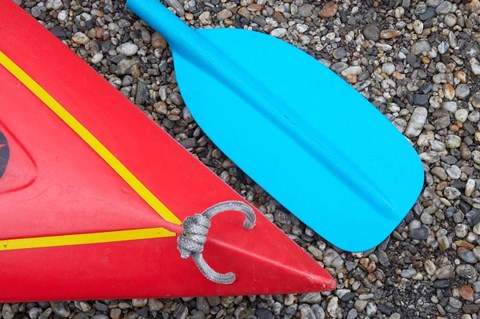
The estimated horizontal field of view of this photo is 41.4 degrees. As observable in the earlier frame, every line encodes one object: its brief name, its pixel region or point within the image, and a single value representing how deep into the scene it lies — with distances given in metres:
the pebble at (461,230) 1.68
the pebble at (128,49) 1.81
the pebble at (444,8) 1.83
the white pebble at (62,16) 1.83
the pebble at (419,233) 1.68
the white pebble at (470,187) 1.70
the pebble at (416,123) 1.75
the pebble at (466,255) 1.66
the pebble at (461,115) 1.76
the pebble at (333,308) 1.63
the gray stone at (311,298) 1.64
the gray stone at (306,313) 1.62
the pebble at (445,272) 1.65
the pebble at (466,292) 1.64
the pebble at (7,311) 1.62
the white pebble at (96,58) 1.80
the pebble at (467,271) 1.65
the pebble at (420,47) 1.81
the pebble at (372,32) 1.83
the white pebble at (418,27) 1.83
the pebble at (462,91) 1.78
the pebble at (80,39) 1.81
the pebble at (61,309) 1.61
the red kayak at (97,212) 1.35
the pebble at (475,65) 1.79
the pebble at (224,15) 1.85
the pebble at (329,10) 1.85
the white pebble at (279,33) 1.83
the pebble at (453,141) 1.74
